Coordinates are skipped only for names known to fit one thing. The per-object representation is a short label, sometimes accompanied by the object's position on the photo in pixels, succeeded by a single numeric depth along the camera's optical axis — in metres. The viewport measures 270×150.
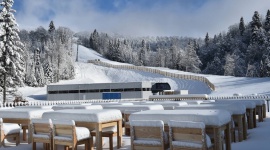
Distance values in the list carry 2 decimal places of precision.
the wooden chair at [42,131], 5.27
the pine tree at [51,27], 111.47
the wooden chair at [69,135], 4.92
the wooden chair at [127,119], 7.09
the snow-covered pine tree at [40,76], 48.15
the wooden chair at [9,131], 6.36
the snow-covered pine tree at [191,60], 67.98
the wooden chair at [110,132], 5.56
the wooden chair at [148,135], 4.39
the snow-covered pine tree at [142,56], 90.33
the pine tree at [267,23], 64.28
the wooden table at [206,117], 4.24
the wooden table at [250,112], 7.54
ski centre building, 34.42
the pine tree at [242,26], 77.44
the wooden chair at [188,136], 3.98
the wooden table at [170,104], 8.11
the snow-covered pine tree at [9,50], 23.21
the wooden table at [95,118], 5.23
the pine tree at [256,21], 64.16
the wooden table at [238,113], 6.06
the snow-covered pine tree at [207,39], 87.38
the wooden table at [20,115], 6.61
